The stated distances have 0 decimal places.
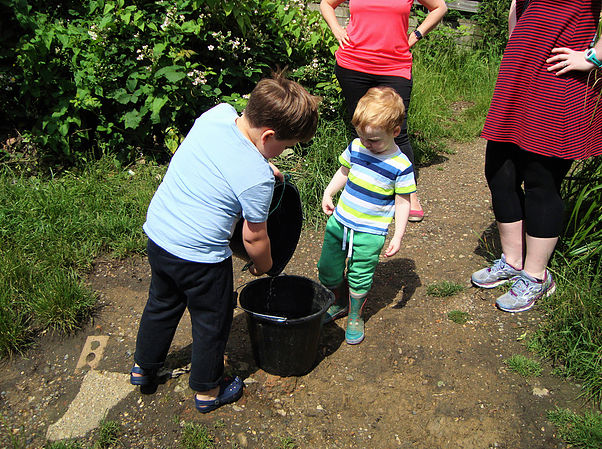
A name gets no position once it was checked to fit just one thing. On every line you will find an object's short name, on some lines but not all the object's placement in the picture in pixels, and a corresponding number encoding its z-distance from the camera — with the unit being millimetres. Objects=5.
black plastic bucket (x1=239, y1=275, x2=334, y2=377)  2527
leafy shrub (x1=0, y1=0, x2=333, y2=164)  4164
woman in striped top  2668
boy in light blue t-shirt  1990
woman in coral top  3740
